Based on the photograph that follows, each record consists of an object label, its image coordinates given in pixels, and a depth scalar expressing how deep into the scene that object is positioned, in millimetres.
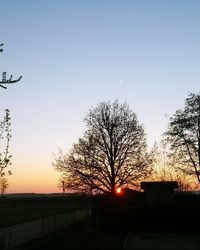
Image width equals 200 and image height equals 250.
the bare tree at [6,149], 11289
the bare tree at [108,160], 34469
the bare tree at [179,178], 35478
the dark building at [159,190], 29984
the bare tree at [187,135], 33500
